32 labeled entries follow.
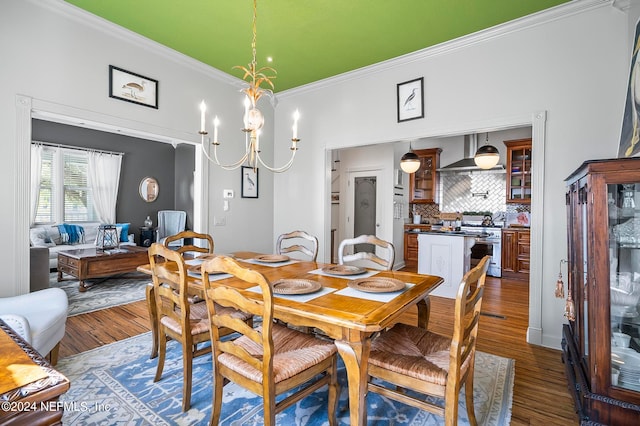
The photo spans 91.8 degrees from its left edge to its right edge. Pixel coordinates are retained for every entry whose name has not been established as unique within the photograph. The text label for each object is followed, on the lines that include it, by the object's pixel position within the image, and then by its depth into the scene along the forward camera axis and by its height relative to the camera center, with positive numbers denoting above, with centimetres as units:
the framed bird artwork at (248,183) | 437 +39
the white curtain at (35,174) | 577 +66
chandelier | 215 +67
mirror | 730 +50
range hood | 646 +112
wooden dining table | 134 -46
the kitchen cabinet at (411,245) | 660 -71
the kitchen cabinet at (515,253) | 555 -72
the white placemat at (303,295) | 159 -45
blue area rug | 175 -117
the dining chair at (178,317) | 178 -69
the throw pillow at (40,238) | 538 -52
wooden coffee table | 434 -78
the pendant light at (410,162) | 517 +84
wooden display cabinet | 149 -39
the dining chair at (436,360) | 135 -73
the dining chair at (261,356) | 132 -72
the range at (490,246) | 568 -63
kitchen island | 423 -61
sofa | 541 -54
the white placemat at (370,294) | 159 -44
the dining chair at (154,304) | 231 -61
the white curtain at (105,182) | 651 +60
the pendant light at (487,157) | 476 +87
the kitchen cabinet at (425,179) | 701 +77
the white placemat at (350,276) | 208 -44
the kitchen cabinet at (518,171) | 587 +82
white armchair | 197 -71
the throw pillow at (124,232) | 632 -46
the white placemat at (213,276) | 207 -45
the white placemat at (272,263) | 252 -43
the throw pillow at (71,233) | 566 -45
